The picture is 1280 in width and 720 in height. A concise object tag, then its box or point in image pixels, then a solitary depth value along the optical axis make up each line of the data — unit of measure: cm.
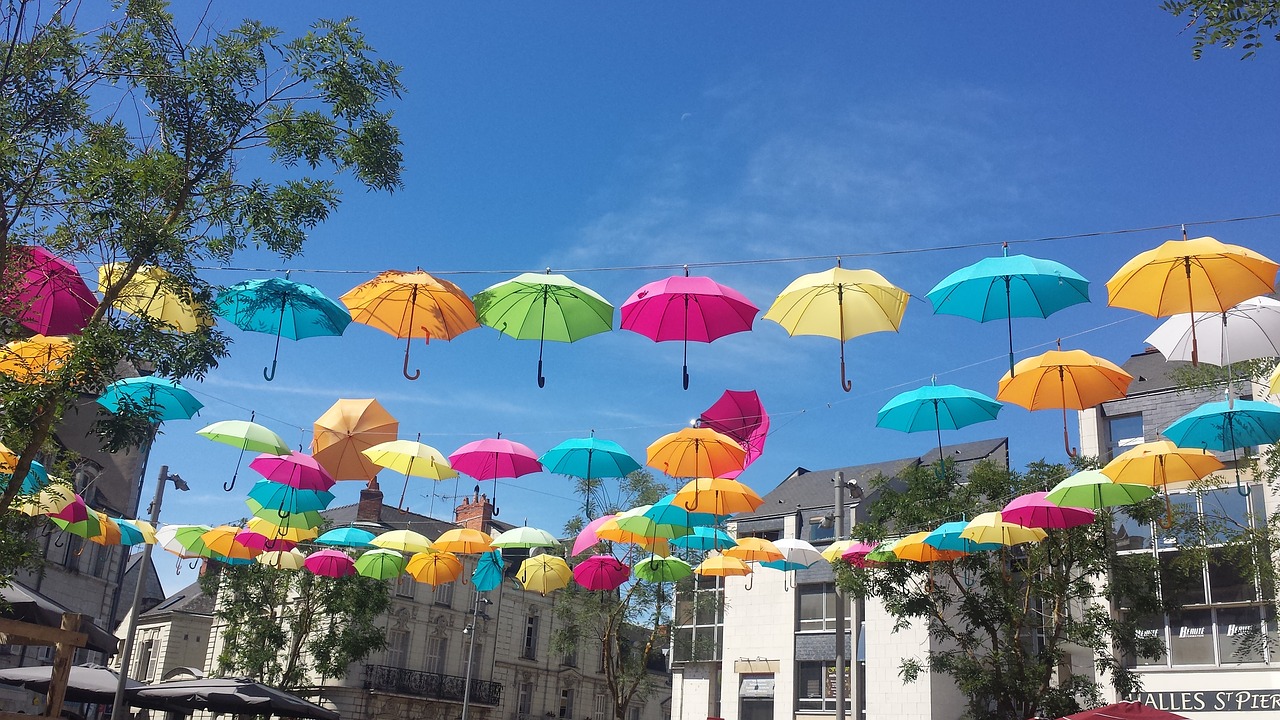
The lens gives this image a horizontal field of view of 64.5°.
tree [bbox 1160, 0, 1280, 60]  695
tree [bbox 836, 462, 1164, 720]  1841
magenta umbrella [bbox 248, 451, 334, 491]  1672
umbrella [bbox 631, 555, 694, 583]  2220
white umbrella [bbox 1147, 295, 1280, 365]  1327
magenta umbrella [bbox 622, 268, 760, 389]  1302
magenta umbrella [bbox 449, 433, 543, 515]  1789
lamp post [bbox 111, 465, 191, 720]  1728
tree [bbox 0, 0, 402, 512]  889
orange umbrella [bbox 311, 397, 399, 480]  1706
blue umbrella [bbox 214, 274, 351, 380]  1273
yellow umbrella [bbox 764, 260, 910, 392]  1268
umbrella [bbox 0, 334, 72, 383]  874
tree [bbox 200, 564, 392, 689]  3156
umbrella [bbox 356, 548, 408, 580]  2248
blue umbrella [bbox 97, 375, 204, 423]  1266
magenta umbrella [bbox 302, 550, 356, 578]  2336
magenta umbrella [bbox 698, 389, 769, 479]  1894
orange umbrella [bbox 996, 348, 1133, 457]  1429
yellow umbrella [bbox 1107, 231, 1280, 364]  1078
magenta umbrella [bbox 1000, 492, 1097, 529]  1611
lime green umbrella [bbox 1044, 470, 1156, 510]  1533
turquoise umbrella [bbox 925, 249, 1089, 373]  1195
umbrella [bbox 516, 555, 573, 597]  2309
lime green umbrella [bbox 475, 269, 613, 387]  1290
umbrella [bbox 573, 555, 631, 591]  2372
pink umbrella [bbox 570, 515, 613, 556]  2049
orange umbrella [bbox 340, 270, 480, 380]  1287
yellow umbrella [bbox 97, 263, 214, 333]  942
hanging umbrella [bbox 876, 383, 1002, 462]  1564
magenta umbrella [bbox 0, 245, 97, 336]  974
